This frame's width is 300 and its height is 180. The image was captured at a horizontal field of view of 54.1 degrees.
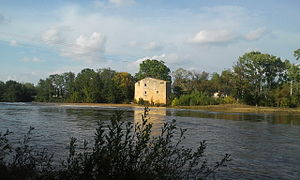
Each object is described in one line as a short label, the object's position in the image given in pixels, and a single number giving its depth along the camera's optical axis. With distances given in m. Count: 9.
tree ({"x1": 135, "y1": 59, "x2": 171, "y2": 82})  97.81
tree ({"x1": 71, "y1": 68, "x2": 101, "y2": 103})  84.25
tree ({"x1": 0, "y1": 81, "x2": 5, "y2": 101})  97.95
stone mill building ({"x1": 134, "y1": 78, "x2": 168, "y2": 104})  71.31
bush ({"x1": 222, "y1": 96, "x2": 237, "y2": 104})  63.78
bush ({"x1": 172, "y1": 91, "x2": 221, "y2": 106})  62.72
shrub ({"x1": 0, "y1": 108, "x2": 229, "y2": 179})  4.77
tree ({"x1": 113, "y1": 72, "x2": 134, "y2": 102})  82.81
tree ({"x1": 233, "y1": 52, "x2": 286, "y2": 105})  63.53
